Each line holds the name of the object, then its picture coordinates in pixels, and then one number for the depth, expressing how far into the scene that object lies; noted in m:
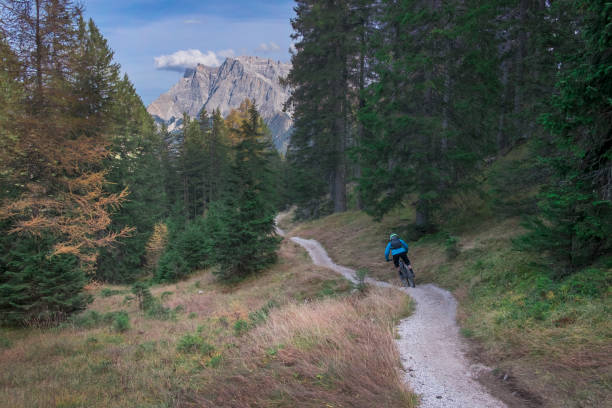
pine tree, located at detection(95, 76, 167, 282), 23.36
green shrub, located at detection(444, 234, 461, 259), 11.83
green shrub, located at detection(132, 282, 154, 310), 14.27
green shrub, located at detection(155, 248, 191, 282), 22.95
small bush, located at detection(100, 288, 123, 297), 18.72
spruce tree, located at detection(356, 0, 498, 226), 13.52
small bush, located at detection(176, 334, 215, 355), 7.47
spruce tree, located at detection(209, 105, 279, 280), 16.94
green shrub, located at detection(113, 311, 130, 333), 10.58
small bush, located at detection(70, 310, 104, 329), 11.35
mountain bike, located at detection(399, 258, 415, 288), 11.20
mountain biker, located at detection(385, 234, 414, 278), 11.19
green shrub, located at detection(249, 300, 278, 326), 7.90
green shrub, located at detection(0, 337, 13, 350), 9.00
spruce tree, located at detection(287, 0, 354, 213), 22.78
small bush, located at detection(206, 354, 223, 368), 5.84
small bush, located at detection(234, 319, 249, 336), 7.86
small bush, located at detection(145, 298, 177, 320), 12.64
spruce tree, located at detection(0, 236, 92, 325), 10.58
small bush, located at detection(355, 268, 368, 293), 9.41
